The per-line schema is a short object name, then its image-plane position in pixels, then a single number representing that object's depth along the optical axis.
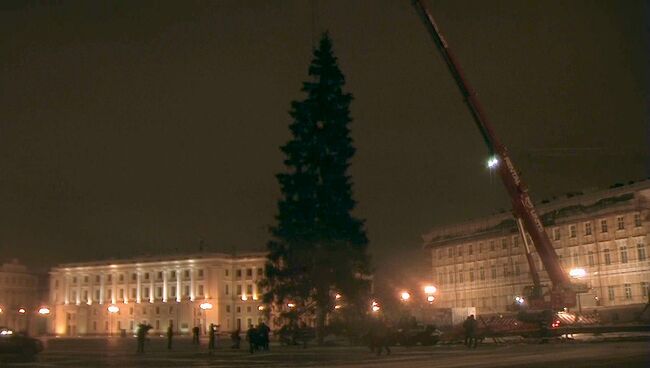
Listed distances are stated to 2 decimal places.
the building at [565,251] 88.00
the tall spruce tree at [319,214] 53.34
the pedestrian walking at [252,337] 41.19
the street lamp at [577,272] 60.54
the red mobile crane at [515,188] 53.53
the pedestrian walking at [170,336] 49.19
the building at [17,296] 159.62
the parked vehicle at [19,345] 36.88
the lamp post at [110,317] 151.25
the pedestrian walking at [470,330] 37.66
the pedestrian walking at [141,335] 43.28
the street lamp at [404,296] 80.64
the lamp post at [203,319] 138.32
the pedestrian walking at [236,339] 46.84
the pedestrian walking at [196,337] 56.72
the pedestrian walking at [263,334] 43.25
